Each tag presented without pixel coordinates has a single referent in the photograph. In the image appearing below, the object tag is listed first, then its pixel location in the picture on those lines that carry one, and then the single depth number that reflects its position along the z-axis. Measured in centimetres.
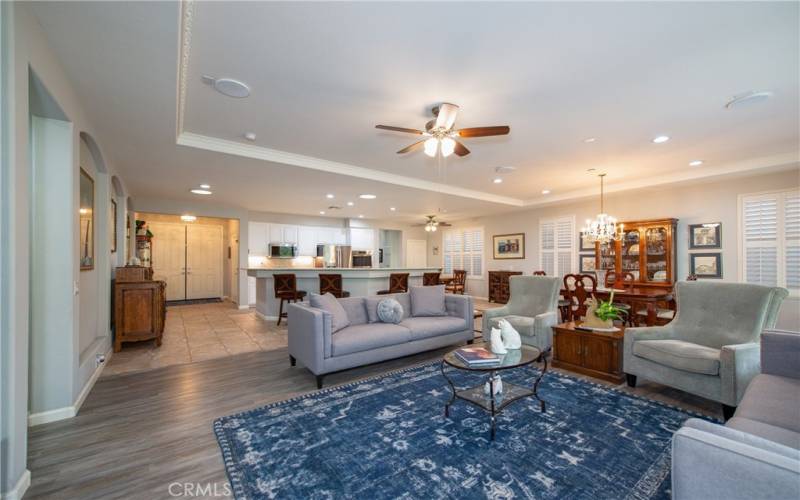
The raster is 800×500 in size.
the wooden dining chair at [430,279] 703
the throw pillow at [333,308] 354
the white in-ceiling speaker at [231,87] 269
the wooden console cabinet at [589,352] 326
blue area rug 179
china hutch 594
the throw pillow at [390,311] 394
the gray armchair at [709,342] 247
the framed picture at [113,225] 475
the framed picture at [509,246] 882
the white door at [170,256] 959
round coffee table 237
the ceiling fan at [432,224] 849
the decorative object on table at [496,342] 263
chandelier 577
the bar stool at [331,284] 617
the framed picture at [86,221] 310
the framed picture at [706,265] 559
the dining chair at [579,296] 501
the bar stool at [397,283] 653
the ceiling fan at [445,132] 289
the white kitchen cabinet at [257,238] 865
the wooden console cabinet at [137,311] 439
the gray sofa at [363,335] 317
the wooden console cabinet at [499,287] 881
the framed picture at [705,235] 560
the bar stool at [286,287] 604
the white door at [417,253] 1191
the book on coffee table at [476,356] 246
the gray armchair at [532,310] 394
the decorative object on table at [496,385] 262
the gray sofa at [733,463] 93
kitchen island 670
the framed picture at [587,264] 726
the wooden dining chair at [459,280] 927
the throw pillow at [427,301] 438
